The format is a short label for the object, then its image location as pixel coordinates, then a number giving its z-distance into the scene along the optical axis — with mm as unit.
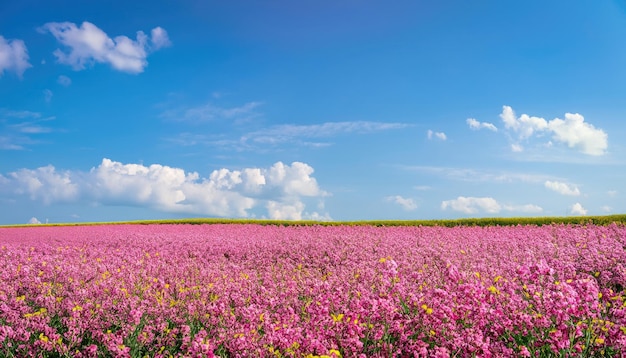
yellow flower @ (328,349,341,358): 3536
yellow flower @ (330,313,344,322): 4416
